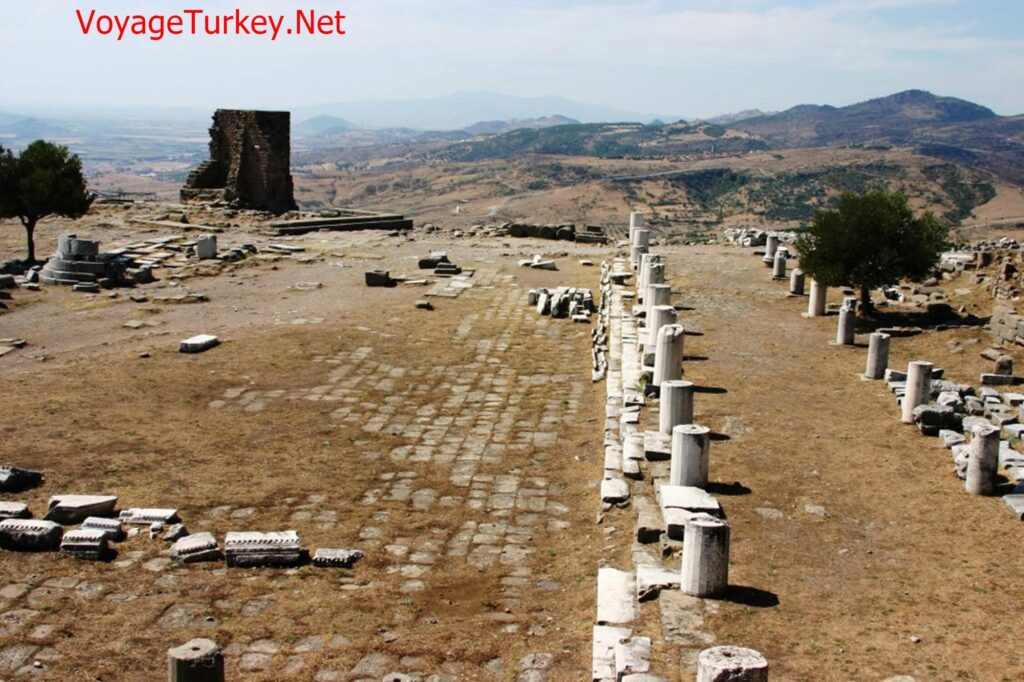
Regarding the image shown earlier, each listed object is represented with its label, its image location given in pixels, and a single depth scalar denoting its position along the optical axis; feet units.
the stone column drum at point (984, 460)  32.17
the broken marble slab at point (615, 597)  25.31
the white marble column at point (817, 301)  64.85
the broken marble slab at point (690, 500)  30.07
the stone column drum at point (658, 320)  51.88
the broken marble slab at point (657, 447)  36.99
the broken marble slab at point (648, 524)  29.96
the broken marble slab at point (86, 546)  30.07
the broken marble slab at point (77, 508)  32.65
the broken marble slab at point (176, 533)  31.58
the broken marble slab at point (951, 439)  36.94
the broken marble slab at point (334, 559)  30.86
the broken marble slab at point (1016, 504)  30.50
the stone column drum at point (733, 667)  19.33
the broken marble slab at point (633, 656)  22.27
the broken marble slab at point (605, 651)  22.77
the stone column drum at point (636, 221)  100.63
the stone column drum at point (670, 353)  45.19
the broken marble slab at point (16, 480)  35.32
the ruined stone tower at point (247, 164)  119.75
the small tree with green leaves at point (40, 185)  80.02
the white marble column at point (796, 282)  73.10
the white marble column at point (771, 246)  89.56
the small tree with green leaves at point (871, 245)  62.75
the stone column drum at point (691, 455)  32.76
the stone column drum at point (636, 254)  85.25
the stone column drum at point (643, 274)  67.51
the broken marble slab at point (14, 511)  32.04
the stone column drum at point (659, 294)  58.95
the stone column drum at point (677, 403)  38.14
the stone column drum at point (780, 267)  79.20
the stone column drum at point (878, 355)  47.26
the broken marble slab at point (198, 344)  56.08
